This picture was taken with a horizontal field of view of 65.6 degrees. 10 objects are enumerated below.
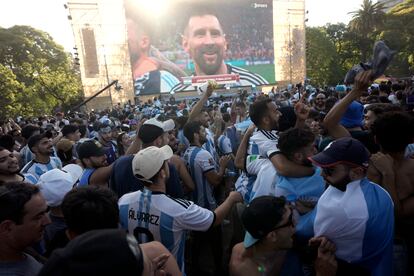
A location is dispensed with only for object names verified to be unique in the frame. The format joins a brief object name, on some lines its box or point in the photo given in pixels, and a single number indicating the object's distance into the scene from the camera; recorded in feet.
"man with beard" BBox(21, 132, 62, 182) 13.32
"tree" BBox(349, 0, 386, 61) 124.16
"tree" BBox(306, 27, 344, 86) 135.95
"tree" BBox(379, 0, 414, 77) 103.55
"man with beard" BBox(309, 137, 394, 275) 5.38
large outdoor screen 102.89
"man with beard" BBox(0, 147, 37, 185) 10.13
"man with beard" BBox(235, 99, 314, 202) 9.95
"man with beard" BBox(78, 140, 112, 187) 10.53
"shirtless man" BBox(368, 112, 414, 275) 6.60
